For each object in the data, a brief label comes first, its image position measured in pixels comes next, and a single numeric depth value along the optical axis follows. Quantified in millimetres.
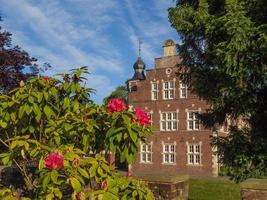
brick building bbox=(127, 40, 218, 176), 40750
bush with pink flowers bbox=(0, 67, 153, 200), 3912
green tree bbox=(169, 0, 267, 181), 11891
